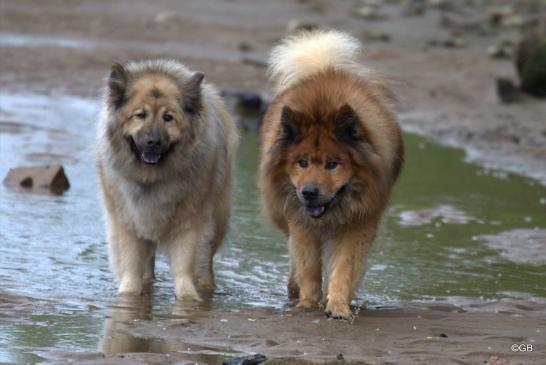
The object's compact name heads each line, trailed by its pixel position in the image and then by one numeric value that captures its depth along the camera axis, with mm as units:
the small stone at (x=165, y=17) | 25844
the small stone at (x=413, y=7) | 27422
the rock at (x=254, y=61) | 21273
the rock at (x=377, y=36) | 24812
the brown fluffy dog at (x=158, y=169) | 7844
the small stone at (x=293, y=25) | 24909
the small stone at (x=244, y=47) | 23250
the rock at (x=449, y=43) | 24328
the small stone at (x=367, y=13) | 27225
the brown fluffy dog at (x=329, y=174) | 7375
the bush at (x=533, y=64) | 18281
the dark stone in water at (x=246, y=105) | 16578
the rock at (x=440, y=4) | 28484
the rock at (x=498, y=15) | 27062
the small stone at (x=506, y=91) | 18469
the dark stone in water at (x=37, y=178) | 11242
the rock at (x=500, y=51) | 22984
